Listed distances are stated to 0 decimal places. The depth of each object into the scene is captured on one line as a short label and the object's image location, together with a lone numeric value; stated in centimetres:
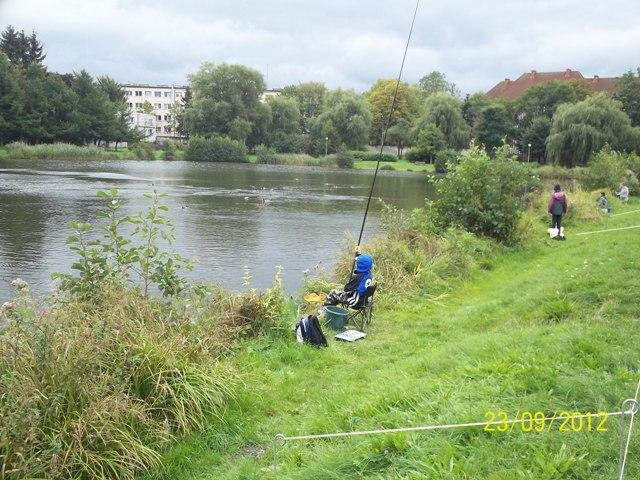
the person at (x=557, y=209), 1526
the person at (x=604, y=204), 1940
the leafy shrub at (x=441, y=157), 6069
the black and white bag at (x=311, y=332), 696
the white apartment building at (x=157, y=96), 12700
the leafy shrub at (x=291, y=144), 7625
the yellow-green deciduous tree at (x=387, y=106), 8250
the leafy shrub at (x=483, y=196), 1421
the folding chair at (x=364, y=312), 793
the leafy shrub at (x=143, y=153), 6751
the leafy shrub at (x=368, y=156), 7438
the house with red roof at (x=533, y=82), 8119
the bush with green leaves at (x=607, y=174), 2559
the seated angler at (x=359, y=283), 798
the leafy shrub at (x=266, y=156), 7081
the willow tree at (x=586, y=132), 4391
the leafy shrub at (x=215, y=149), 6744
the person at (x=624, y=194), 2295
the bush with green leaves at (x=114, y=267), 607
